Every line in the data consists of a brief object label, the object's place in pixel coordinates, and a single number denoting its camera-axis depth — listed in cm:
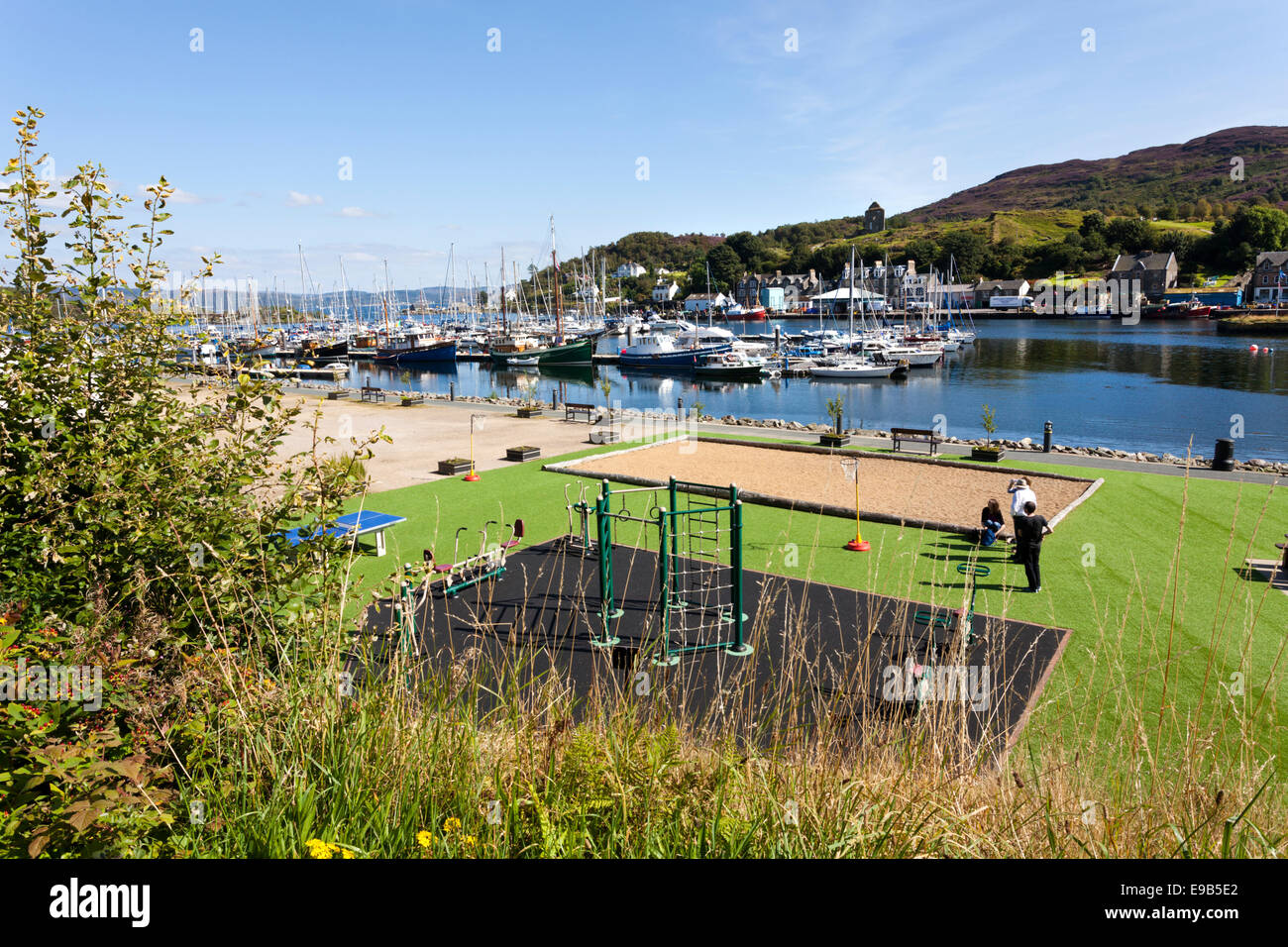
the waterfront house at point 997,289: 14525
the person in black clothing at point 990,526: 1241
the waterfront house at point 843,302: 14212
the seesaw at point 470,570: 1074
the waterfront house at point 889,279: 15800
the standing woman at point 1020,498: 1068
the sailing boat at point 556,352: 8188
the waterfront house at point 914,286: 15420
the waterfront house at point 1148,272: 13112
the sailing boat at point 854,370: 6481
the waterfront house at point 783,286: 17760
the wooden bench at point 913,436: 2083
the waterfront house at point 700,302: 17115
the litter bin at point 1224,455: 1784
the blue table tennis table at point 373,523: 1228
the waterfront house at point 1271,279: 11294
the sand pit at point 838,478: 1533
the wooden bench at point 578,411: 2975
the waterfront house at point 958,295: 14942
